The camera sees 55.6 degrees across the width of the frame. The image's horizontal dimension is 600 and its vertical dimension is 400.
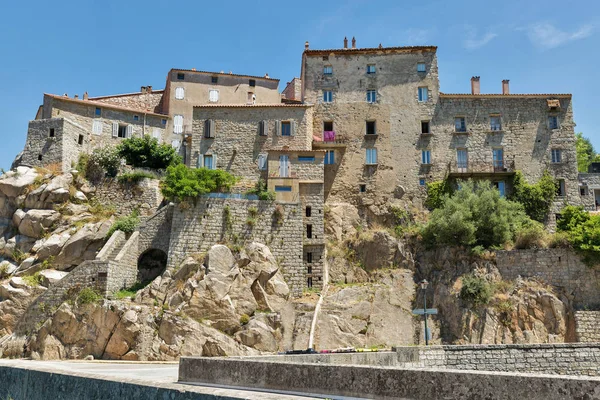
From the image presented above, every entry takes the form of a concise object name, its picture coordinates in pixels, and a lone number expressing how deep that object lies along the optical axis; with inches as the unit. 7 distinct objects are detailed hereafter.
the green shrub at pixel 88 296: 1235.9
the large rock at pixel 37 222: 1499.8
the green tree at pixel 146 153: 1724.9
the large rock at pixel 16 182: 1566.2
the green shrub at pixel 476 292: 1293.1
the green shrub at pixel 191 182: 1385.3
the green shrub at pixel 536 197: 1614.2
